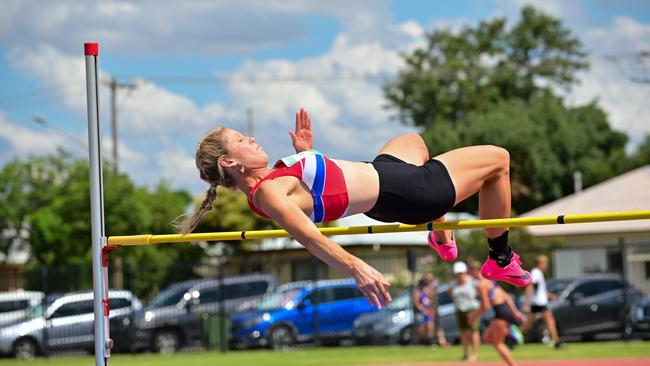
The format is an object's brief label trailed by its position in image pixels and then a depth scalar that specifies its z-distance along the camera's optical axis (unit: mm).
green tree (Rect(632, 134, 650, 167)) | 58975
